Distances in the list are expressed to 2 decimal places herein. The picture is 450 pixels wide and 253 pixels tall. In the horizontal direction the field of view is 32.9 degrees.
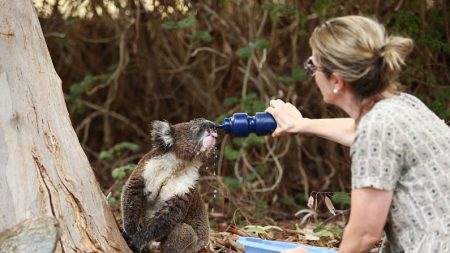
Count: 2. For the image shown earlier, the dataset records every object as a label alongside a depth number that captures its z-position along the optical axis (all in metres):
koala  4.60
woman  2.96
